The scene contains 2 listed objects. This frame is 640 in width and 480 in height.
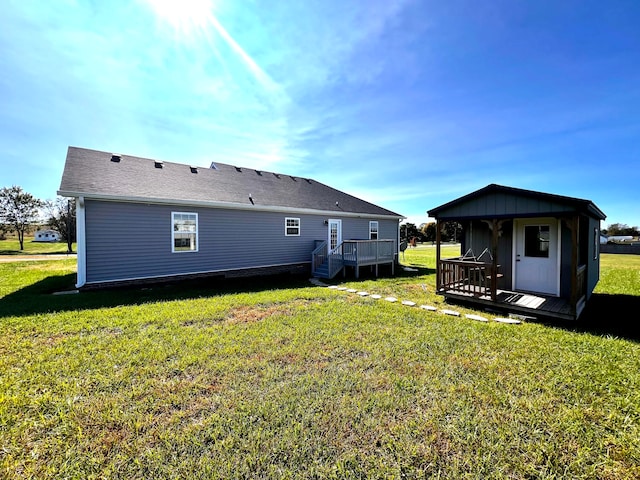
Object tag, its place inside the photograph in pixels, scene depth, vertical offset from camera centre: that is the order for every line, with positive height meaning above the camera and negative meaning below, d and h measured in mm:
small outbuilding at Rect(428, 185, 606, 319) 5441 -375
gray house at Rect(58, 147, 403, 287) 7957 +539
